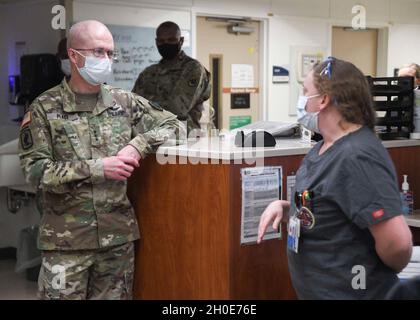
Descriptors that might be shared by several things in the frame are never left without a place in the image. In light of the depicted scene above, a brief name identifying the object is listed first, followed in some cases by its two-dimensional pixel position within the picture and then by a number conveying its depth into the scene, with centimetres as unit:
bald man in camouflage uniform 215
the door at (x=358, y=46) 725
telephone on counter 223
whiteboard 515
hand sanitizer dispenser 284
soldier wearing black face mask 407
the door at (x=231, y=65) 605
